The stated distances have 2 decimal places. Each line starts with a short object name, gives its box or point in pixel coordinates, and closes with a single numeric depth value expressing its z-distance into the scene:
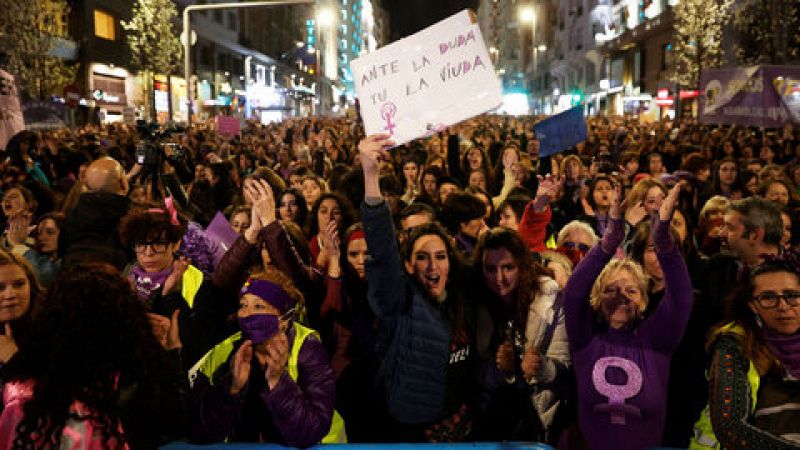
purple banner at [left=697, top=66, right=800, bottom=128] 13.29
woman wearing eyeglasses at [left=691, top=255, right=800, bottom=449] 3.05
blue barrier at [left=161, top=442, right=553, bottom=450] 3.02
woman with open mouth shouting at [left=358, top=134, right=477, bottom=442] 3.67
